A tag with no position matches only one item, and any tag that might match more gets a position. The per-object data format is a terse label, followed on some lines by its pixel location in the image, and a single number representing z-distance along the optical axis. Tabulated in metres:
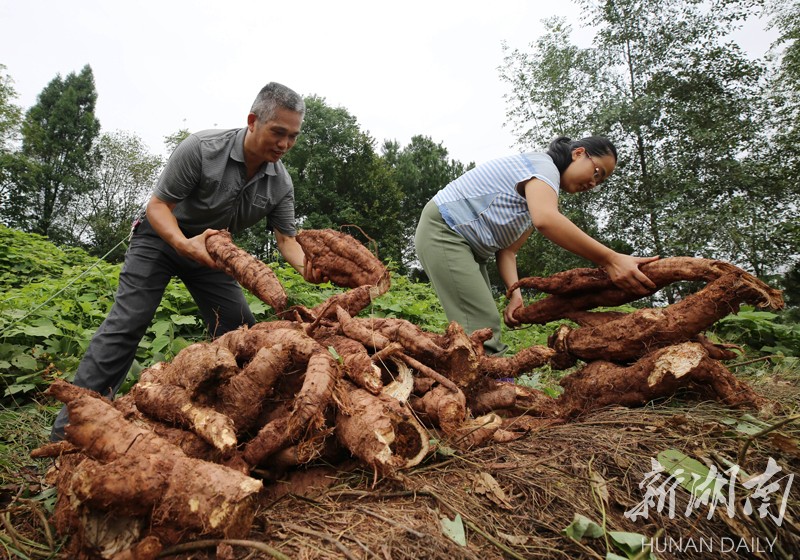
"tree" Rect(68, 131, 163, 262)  31.89
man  2.85
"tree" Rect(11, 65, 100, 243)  28.33
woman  2.94
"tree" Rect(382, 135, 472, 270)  32.72
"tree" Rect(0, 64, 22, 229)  26.72
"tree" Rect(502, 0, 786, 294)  11.73
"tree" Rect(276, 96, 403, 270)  23.56
